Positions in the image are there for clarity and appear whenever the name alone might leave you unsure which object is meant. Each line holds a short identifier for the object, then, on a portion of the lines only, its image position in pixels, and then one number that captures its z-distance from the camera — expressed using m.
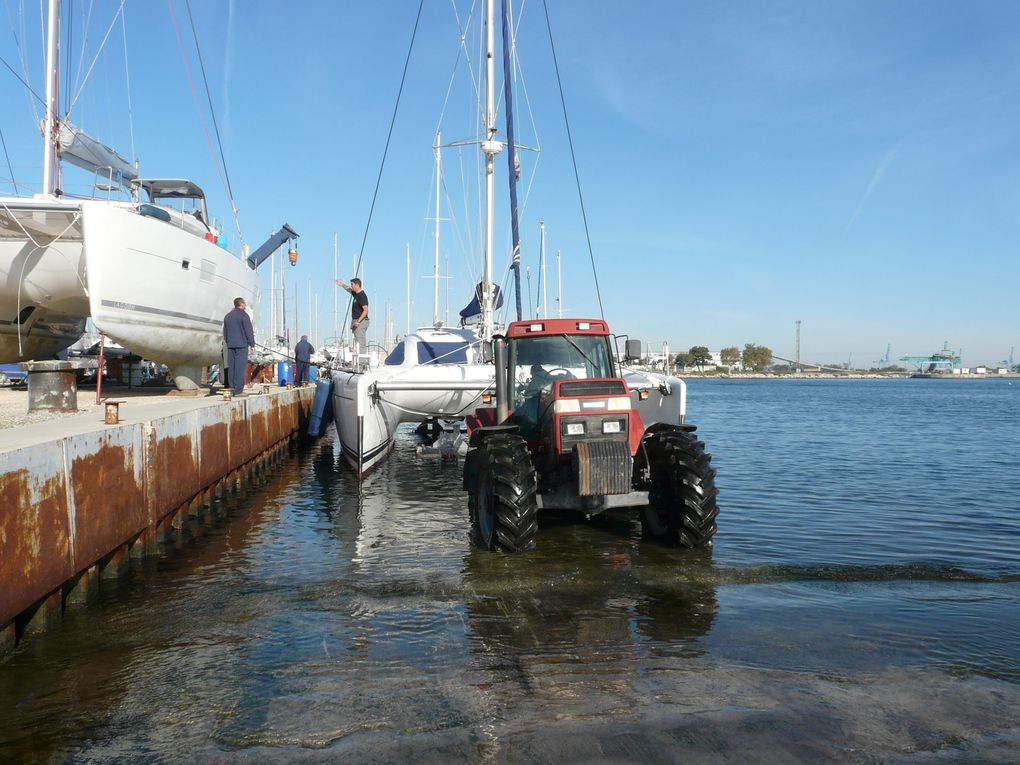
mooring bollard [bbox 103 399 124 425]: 6.59
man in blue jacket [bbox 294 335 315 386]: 21.24
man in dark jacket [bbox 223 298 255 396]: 12.45
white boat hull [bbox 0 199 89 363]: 11.45
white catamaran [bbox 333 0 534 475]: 11.30
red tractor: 6.38
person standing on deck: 14.34
